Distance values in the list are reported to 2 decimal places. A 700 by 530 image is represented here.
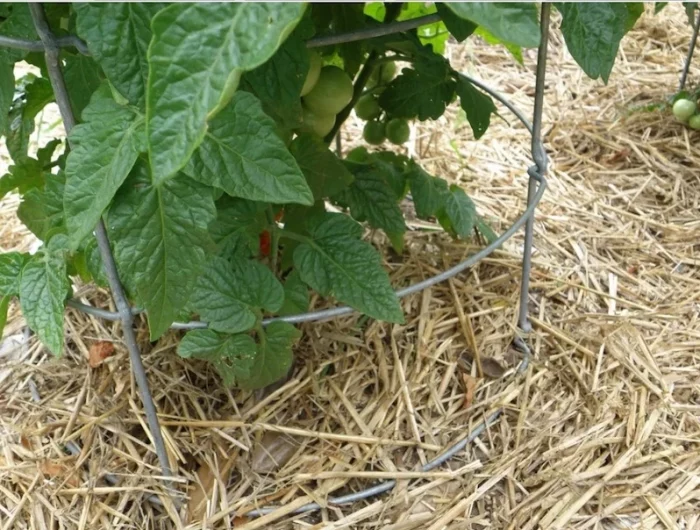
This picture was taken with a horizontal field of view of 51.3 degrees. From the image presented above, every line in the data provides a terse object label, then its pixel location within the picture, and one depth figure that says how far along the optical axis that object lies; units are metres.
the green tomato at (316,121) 0.81
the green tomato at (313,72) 0.73
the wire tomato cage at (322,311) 0.59
